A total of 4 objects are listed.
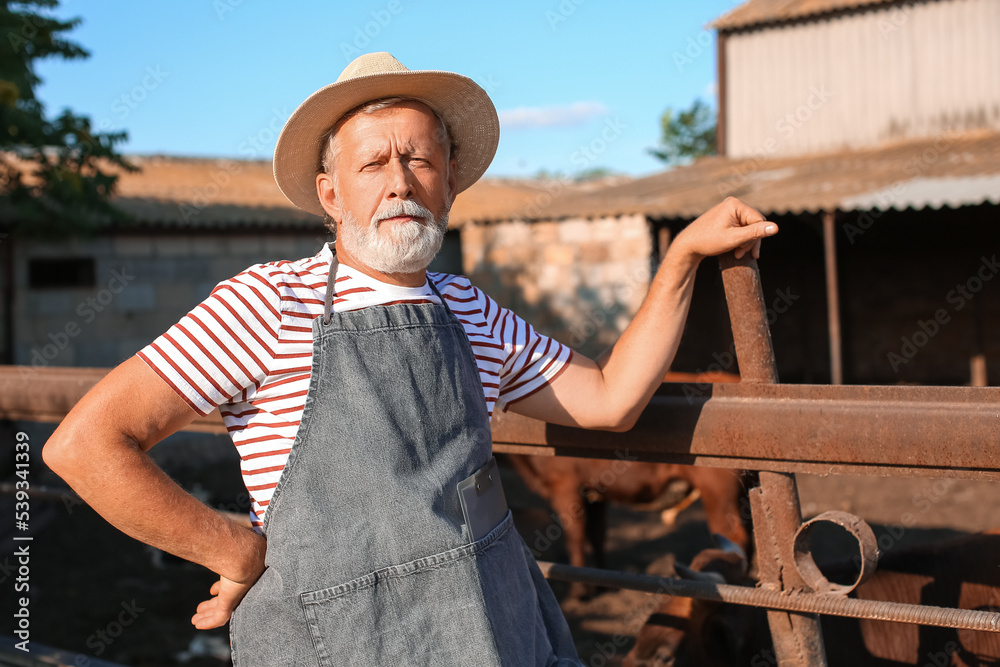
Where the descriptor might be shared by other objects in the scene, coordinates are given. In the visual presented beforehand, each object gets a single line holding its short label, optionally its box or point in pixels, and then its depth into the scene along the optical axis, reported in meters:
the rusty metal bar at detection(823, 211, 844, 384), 9.91
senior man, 1.42
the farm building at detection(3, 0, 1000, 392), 11.20
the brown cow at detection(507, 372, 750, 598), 6.27
